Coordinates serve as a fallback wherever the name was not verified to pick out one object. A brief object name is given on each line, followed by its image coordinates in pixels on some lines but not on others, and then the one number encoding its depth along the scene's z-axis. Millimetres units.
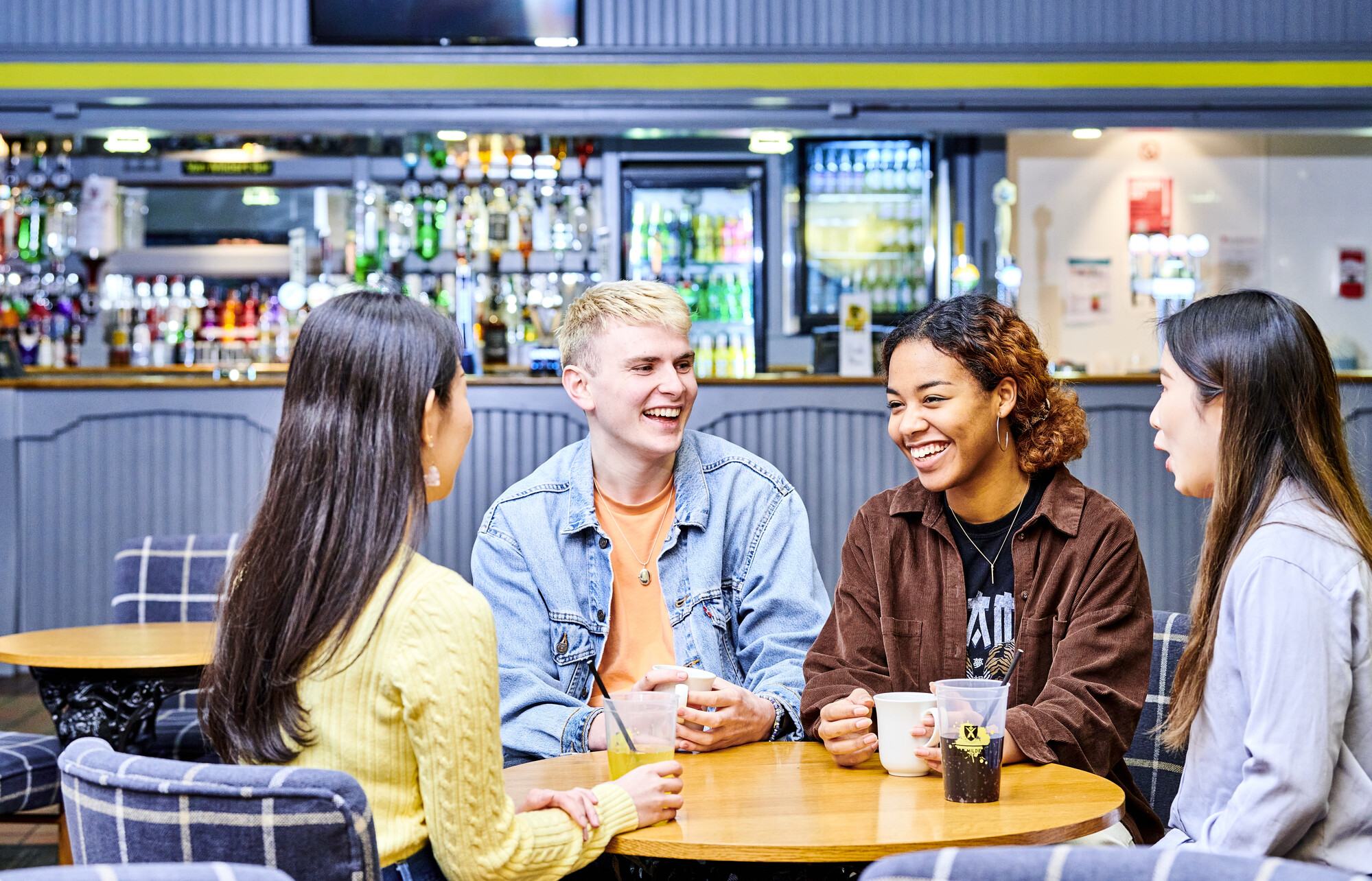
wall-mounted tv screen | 5938
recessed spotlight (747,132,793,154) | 6043
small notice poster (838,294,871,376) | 5816
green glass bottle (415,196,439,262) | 7145
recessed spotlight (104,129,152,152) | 5871
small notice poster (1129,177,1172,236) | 7613
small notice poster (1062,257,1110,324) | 7570
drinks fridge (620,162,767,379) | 7430
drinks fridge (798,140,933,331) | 7480
